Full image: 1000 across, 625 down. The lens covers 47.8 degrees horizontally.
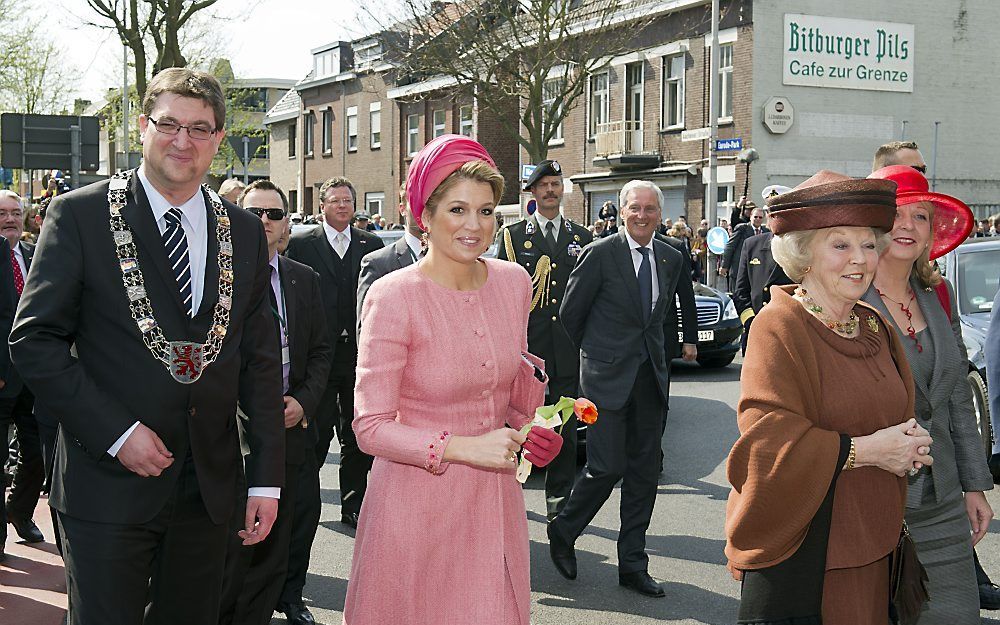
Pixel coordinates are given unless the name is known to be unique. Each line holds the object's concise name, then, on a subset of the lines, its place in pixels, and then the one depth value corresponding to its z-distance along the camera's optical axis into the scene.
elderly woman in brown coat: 3.32
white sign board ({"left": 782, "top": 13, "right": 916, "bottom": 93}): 30.66
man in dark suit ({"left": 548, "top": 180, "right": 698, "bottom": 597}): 6.41
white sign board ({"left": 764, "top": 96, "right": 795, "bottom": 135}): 30.14
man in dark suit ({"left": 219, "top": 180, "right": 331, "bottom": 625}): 5.03
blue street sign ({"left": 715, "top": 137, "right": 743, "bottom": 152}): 25.92
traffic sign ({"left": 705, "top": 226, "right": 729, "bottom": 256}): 22.42
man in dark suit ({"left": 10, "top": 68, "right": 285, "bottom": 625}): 3.29
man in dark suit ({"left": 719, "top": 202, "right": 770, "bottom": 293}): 15.99
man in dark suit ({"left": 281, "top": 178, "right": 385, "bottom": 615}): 7.55
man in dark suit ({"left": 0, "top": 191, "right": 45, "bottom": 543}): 6.75
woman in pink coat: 3.27
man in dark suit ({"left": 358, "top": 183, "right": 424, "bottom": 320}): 7.00
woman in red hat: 3.95
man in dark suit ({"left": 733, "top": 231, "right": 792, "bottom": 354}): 11.20
